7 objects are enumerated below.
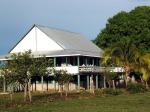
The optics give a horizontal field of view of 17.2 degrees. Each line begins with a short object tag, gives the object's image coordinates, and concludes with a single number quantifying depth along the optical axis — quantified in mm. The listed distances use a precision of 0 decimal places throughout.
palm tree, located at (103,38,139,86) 57062
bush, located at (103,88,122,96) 47534
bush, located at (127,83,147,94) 51850
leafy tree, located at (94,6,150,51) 74438
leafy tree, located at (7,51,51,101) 39812
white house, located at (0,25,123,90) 60344
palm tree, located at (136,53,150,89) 58788
